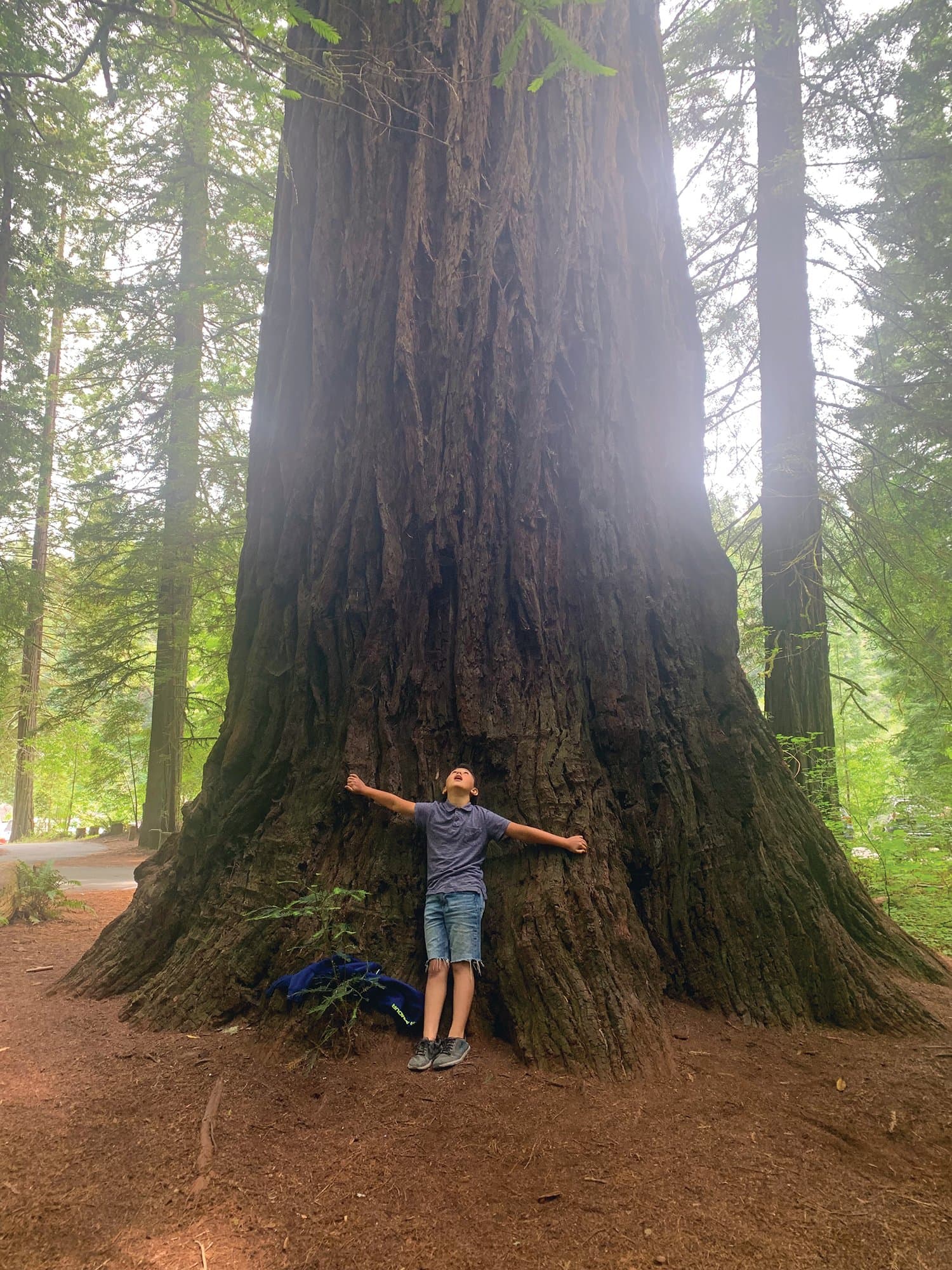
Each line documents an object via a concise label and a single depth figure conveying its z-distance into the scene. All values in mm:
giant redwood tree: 3564
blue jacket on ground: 3193
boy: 3252
